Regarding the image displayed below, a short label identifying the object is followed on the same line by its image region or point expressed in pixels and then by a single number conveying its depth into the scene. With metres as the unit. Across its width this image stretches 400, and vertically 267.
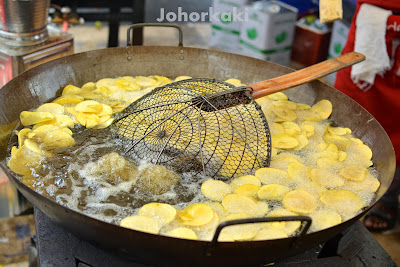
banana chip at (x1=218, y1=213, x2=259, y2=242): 1.44
